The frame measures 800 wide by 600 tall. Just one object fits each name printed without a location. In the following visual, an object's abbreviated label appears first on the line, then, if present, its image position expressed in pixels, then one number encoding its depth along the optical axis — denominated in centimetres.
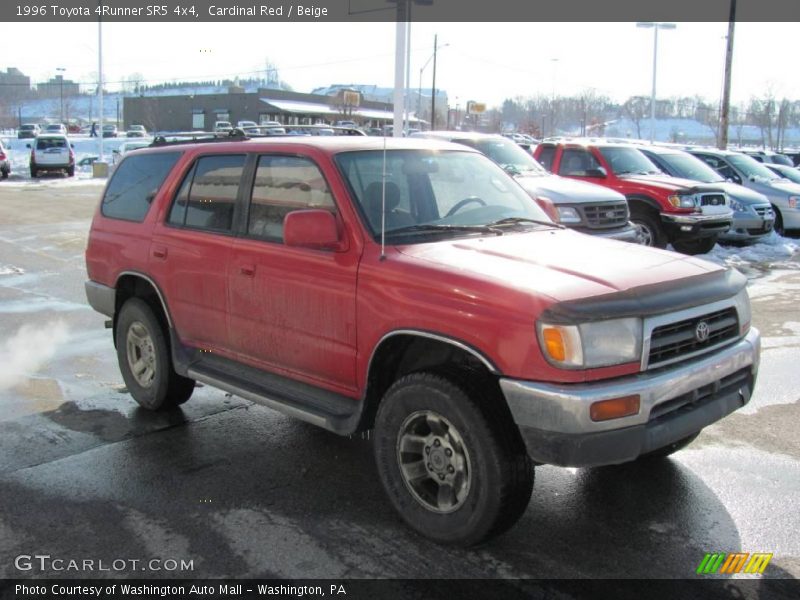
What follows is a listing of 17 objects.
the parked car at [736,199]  1448
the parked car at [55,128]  5927
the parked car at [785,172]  1909
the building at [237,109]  5116
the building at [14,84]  8388
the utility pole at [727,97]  2281
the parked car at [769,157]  2416
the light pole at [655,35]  3249
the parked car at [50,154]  3316
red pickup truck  1256
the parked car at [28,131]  6184
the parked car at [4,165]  3119
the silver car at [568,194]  1081
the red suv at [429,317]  331
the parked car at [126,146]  3034
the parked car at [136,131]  6131
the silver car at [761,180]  1611
